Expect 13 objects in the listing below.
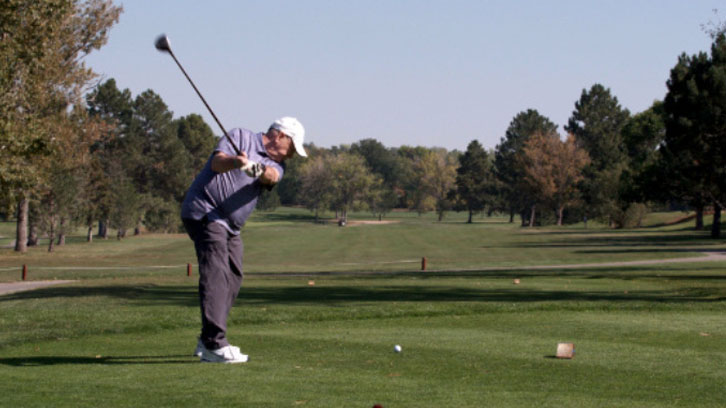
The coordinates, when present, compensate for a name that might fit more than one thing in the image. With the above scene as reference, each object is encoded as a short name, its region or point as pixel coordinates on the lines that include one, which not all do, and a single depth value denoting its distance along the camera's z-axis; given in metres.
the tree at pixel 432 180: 183.00
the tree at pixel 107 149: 81.44
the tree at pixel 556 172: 127.81
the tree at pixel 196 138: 117.44
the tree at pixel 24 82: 33.28
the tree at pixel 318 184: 146.25
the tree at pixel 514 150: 141.88
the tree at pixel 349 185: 146.00
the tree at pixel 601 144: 111.31
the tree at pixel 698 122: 35.81
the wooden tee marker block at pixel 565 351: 8.48
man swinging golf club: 8.23
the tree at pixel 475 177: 150.00
